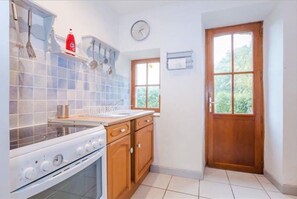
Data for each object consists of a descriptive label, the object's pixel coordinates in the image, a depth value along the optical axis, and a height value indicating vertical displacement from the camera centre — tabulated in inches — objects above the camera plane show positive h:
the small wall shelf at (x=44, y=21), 44.4 +24.4
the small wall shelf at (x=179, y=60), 80.9 +19.7
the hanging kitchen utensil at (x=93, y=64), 72.8 +16.1
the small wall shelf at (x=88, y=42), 67.9 +24.5
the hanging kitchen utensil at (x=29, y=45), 46.6 +15.5
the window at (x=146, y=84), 104.9 +10.2
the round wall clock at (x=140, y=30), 91.0 +39.0
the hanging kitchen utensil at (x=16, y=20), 42.9 +21.3
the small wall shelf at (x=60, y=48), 53.9 +17.1
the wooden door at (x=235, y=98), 87.4 +1.1
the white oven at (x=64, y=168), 24.9 -12.9
